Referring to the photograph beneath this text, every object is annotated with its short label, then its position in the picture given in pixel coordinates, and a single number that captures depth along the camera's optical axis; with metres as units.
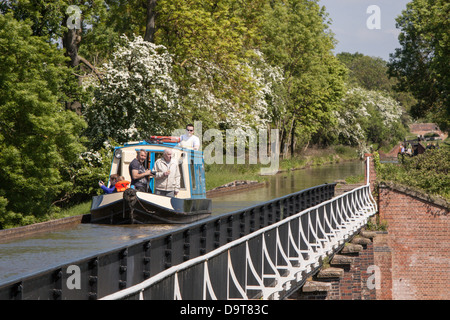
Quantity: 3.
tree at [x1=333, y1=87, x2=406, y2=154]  71.56
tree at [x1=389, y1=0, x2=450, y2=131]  54.75
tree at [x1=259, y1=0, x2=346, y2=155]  54.00
